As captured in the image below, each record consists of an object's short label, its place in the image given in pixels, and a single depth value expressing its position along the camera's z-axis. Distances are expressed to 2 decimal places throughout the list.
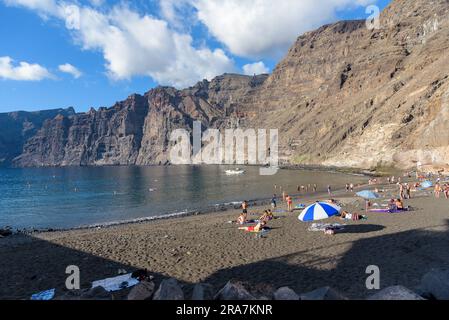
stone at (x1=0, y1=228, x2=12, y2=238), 28.44
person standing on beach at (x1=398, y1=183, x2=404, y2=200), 35.03
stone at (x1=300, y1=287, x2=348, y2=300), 5.77
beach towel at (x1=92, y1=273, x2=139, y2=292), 11.73
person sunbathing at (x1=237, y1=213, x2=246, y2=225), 25.06
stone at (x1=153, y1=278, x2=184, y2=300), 6.28
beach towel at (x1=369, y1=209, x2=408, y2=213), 26.14
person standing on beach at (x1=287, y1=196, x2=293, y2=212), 31.77
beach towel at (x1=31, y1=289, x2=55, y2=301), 11.19
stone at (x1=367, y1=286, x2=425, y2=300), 5.58
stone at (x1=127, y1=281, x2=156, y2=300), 6.94
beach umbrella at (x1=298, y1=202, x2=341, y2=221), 17.70
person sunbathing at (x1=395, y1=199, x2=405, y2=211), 26.47
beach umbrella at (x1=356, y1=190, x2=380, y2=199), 28.42
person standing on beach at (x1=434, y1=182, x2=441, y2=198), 34.88
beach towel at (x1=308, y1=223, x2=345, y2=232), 19.82
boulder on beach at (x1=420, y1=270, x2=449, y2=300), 6.32
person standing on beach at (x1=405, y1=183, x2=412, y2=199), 34.77
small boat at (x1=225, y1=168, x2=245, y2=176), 113.77
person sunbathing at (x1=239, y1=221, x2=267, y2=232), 21.42
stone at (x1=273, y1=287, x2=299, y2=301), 6.04
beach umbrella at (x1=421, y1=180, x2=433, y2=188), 42.64
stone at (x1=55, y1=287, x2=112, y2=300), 7.34
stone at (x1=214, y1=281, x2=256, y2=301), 6.02
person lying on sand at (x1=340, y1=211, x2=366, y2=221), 23.10
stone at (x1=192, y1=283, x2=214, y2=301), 6.34
